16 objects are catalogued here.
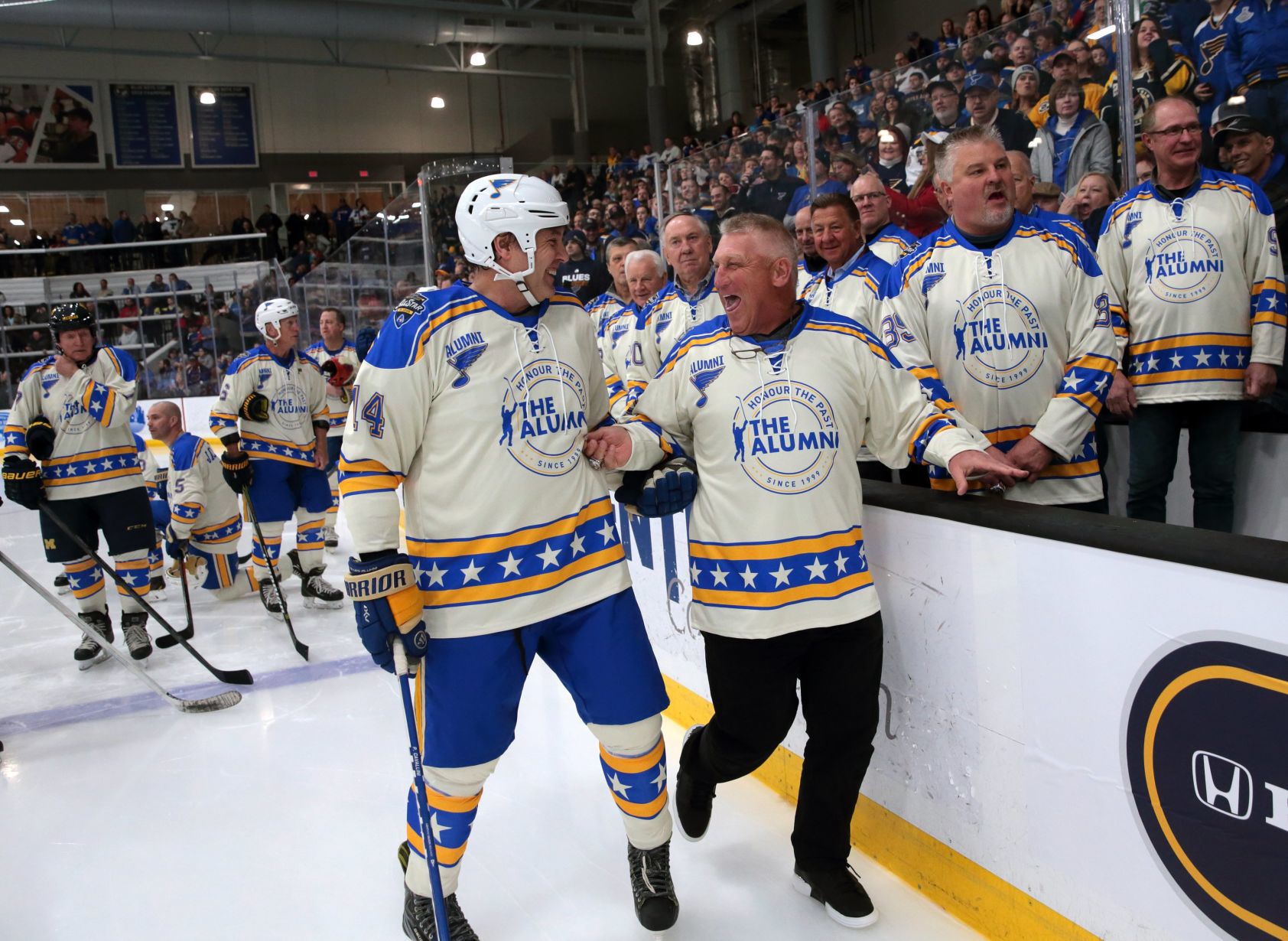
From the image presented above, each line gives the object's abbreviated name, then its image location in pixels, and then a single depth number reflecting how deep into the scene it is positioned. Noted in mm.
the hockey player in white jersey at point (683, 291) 3871
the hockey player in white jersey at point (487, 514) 1958
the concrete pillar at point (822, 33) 14453
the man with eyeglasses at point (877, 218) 3457
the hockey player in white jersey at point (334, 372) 6312
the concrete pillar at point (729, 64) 17047
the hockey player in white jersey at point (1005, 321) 2340
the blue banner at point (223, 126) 19844
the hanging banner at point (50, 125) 18609
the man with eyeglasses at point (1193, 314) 2822
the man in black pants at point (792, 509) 2045
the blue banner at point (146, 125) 19453
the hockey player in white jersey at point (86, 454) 4387
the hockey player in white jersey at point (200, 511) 5184
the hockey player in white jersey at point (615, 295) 5160
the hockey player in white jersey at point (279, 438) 4914
